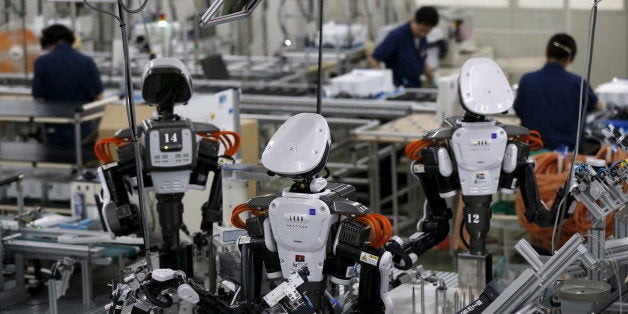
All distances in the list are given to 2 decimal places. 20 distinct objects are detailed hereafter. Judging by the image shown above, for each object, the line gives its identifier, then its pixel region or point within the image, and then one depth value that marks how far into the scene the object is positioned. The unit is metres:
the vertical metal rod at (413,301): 9.16
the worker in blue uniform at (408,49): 16.19
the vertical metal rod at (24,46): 17.64
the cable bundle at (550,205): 11.17
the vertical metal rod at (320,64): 8.53
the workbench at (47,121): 13.52
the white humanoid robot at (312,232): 7.76
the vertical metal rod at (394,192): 14.51
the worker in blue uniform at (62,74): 14.82
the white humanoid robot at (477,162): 9.59
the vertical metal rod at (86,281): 10.69
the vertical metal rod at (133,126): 7.74
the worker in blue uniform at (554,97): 12.66
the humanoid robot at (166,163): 9.72
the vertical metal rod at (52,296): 9.74
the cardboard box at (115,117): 12.74
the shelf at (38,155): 13.58
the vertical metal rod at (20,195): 11.67
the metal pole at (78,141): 13.35
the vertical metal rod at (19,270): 11.11
